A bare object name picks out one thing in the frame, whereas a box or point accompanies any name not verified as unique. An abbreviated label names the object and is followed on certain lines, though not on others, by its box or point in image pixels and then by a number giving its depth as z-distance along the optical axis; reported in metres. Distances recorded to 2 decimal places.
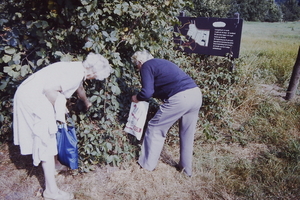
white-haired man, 2.50
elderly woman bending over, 2.11
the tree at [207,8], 7.80
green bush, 2.53
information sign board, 3.86
